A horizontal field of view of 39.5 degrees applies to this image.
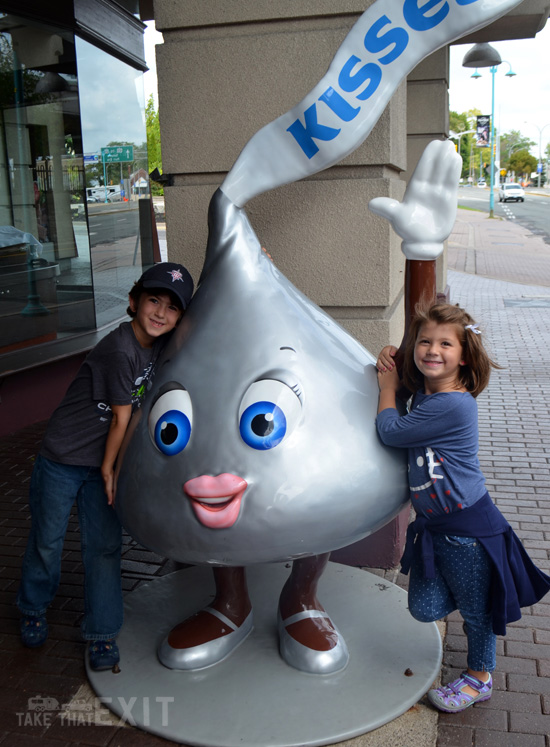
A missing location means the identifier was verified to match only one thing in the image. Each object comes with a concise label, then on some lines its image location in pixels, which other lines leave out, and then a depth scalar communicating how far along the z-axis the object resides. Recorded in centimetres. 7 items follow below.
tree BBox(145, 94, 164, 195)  2424
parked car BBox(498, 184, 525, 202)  5481
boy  279
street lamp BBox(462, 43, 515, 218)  1005
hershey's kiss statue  235
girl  251
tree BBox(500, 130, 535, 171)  13150
